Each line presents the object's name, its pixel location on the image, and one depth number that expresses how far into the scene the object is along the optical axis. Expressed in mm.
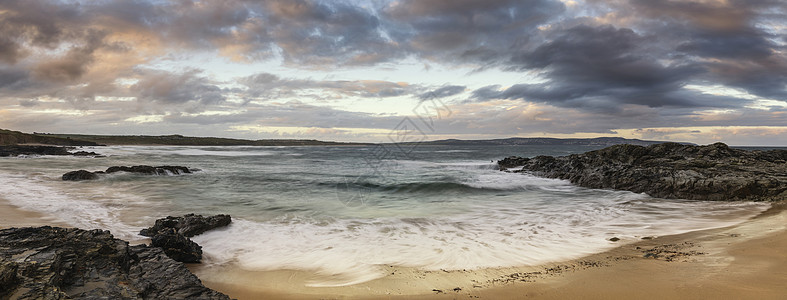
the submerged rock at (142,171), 14962
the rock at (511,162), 25625
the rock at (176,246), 4965
